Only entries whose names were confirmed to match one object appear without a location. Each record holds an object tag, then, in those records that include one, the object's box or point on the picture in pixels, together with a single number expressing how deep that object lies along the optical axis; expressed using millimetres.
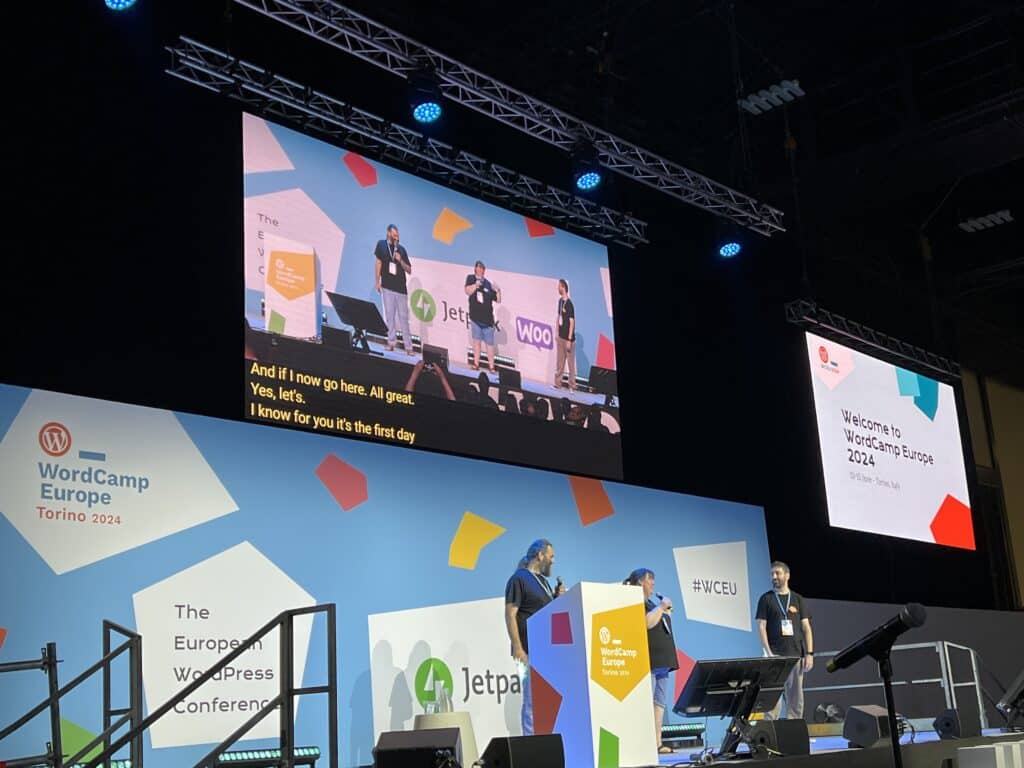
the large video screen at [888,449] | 11055
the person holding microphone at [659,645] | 7234
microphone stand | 3686
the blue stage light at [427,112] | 7281
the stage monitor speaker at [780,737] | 5312
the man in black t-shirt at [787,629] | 8344
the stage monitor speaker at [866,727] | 6016
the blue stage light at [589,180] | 8211
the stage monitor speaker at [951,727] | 6461
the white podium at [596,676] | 4863
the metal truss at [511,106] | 6879
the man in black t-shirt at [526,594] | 6559
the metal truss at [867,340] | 10852
